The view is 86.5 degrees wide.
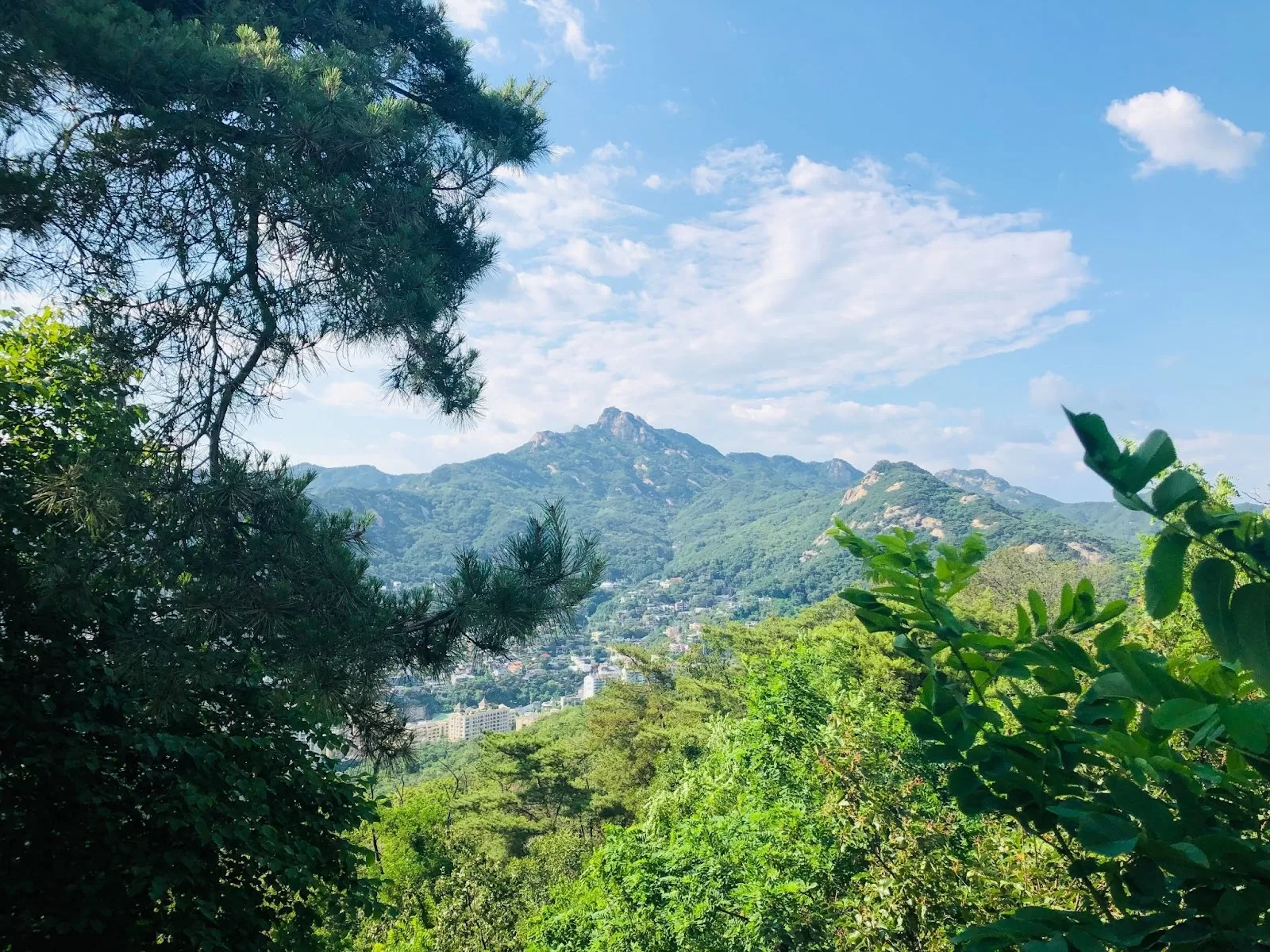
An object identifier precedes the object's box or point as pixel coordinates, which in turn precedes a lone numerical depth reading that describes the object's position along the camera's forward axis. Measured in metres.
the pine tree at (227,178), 3.39
